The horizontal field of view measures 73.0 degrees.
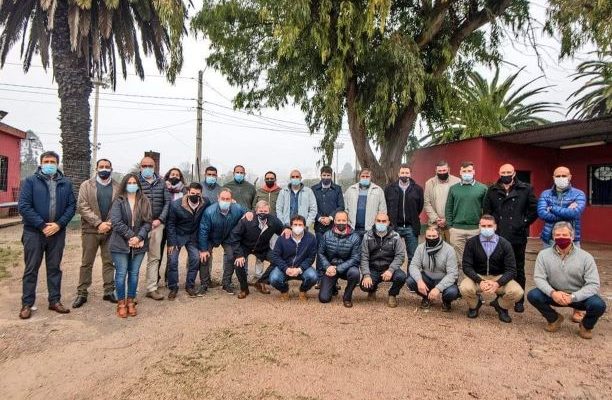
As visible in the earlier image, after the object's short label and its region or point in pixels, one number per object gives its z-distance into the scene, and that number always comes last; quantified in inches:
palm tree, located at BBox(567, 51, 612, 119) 764.6
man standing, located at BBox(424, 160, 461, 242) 239.0
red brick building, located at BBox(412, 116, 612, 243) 461.4
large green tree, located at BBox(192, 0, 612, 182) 319.0
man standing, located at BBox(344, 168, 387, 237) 242.5
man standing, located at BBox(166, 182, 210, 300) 225.3
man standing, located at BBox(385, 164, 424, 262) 242.7
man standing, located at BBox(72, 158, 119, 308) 201.6
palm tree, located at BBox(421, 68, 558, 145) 428.5
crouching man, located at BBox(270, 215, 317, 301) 220.8
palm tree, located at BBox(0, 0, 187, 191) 444.5
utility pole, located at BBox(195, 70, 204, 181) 789.9
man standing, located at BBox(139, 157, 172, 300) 219.0
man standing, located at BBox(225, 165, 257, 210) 263.4
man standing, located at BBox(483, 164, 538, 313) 208.2
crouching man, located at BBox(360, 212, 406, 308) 213.9
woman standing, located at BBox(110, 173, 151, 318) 192.5
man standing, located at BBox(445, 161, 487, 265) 221.0
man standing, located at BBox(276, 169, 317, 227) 248.7
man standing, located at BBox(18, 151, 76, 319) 184.1
